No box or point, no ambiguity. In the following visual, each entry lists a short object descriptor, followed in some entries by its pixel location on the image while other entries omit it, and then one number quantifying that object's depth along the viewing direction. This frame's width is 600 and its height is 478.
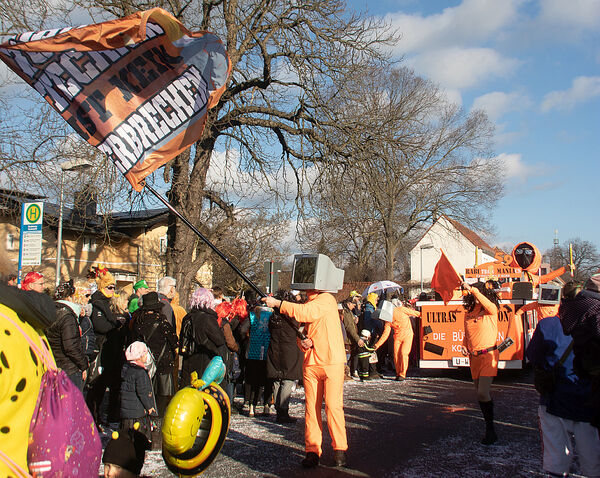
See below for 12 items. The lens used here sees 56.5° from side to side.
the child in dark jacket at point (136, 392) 5.42
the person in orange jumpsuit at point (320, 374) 5.45
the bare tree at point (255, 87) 13.20
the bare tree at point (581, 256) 59.76
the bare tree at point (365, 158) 13.17
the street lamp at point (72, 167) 11.65
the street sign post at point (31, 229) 10.49
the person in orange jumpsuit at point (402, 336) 12.02
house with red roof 64.03
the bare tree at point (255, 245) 31.20
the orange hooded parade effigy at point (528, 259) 12.31
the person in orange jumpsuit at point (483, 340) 6.55
